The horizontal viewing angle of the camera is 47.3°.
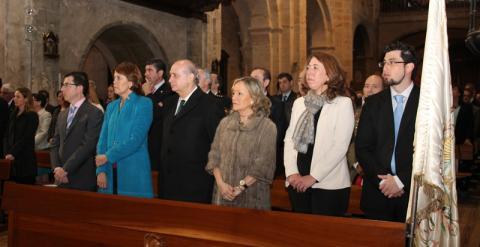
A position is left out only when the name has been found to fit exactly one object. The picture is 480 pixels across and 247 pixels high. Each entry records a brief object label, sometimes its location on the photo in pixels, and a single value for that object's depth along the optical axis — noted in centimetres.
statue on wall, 791
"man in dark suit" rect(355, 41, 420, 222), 336
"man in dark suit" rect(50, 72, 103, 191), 426
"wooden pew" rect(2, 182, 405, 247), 265
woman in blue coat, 413
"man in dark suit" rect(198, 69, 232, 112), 541
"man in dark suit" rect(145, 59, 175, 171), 507
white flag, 256
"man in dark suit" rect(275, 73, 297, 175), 511
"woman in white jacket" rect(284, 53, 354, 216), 344
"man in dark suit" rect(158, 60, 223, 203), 396
